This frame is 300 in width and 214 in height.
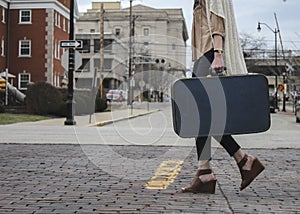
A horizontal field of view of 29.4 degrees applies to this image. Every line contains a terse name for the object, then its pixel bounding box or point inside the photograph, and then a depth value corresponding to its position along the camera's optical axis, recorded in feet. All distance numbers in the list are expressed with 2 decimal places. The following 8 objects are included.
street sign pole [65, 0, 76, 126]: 68.95
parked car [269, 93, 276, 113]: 146.33
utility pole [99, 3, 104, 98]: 143.31
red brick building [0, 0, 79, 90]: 159.22
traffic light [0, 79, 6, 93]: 95.26
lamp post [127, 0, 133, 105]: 175.83
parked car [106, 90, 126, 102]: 188.90
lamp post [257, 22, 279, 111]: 189.40
